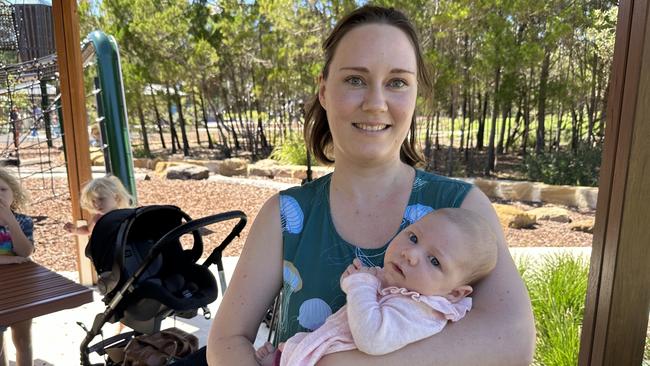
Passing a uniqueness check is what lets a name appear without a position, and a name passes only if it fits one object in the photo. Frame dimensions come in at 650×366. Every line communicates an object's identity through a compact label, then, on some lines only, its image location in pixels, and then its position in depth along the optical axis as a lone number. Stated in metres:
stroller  2.29
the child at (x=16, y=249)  2.70
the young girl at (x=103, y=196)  3.53
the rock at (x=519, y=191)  7.58
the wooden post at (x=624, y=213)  1.65
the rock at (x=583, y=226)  6.27
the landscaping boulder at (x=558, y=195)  7.25
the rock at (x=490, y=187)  7.74
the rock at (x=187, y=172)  9.65
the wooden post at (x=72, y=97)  3.69
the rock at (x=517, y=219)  6.48
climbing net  4.50
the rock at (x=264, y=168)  9.54
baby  1.01
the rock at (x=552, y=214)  6.64
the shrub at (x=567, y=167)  7.45
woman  1.20
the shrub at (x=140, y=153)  11.57
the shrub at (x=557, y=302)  2.79
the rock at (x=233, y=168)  10.07
